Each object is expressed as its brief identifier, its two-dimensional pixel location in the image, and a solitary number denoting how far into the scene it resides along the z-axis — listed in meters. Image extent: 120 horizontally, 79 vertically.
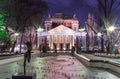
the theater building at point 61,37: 49.71
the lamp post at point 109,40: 17.57
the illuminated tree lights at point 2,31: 19.00
